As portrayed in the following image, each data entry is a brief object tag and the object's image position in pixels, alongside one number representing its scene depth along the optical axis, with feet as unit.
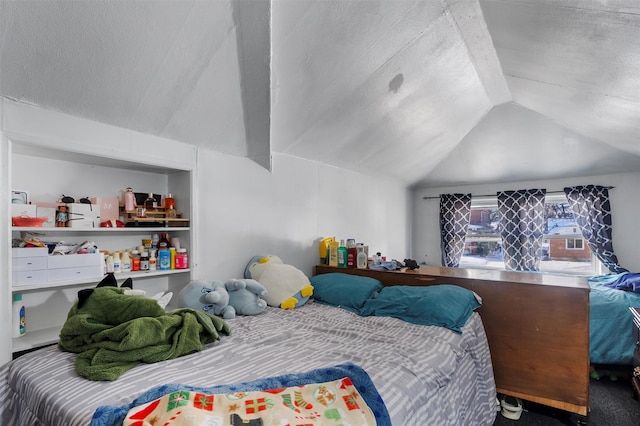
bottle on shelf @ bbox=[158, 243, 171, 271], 6.83
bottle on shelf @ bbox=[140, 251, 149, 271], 6.66
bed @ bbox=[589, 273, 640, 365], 8.32
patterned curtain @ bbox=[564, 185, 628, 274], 11.68
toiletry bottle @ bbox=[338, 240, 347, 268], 9.25
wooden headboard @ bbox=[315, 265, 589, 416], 6.25
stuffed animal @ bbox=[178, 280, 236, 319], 6.26
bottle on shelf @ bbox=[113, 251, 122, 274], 6.22
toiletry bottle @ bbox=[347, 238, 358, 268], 9.02
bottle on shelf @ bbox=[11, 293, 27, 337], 5.14
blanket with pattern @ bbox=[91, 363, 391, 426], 2.70
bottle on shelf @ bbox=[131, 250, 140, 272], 6.57
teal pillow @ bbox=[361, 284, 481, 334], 6.10
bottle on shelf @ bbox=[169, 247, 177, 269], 6.92
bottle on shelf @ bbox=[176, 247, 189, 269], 6.98
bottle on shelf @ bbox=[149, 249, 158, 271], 6.75
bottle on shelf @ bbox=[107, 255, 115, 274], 6.14
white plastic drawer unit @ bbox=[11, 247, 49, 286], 4.93
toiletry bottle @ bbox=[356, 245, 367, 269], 8.83
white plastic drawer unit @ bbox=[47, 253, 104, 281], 5.29
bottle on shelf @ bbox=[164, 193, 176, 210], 7.07
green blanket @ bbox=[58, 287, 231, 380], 3.97
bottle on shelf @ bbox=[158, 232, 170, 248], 7.14
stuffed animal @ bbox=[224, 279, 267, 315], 6.75
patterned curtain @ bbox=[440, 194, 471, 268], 14.74
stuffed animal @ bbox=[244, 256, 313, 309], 7.39
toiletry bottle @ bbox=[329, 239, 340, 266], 9.43
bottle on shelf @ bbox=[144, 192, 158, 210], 6.81
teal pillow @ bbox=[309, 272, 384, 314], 7.33
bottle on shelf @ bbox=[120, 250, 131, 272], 6.39
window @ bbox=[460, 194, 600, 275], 12.84
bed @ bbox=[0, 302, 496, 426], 3.49
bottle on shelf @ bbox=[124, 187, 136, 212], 6.52
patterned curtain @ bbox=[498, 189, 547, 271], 13.05
